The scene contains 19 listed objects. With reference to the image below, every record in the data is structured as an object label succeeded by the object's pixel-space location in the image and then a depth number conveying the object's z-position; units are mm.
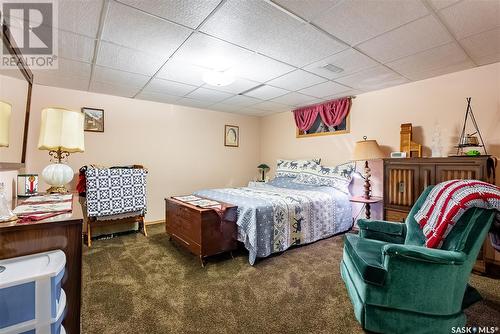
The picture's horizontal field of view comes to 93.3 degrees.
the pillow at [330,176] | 3734
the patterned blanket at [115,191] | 3182
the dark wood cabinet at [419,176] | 2398
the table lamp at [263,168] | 5393
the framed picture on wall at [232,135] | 5223
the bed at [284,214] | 2615
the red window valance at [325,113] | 4016
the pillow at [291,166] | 4352
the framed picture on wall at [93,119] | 3682
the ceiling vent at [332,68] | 2727
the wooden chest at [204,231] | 2541
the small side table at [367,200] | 3246
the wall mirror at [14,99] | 1620
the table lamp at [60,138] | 2191
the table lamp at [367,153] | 3279
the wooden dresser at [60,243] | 1118
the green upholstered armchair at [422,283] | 1429
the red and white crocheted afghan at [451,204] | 1451
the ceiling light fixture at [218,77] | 2781
